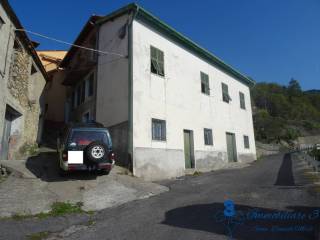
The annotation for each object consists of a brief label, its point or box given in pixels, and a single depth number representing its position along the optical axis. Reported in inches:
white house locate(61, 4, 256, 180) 466.3
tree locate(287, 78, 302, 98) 3400.6
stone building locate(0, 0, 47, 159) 395.9
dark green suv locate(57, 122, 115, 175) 323.3
